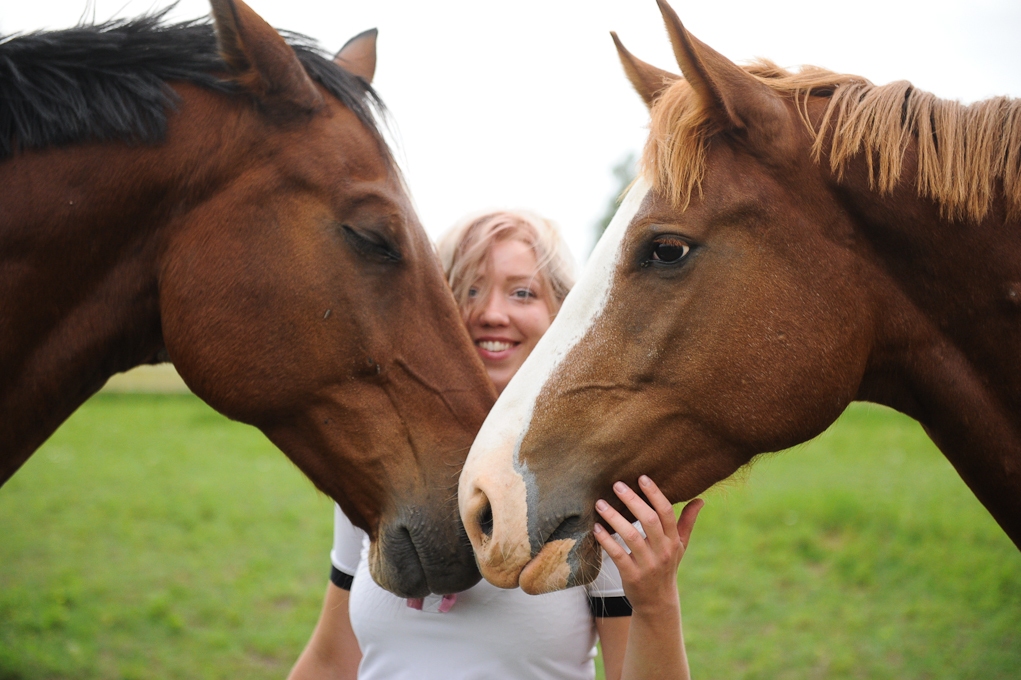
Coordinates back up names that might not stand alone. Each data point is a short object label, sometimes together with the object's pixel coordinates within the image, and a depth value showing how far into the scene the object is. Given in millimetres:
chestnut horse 1796
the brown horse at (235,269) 1977
